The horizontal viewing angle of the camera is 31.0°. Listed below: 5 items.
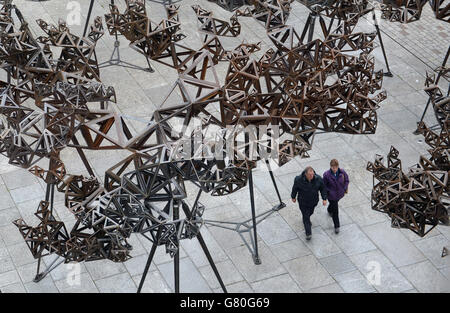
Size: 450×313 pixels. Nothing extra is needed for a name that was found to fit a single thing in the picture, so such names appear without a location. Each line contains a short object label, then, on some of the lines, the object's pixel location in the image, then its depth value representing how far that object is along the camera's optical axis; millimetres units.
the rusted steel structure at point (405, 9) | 15078
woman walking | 16766
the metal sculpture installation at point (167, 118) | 12484
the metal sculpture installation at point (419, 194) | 13062
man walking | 16500
